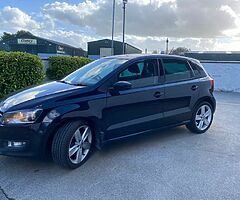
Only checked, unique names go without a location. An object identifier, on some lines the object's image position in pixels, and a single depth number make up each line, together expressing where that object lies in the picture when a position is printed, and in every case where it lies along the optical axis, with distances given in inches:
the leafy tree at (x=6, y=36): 1954.2
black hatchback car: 93.6
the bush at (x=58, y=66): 320.7
